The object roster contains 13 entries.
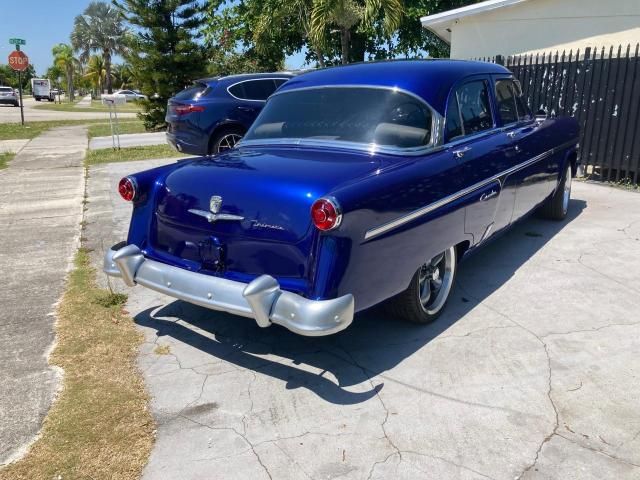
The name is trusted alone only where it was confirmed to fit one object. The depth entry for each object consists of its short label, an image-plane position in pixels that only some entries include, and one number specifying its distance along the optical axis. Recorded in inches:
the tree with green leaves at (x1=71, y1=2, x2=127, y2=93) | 2780.5
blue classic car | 121.0
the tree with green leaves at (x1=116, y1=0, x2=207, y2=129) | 829.8
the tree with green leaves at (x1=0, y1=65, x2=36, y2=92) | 3574.3
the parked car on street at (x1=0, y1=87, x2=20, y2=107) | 1886.1
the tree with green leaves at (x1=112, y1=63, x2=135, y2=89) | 2965.1
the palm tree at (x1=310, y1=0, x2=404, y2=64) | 623.8
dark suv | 402.6
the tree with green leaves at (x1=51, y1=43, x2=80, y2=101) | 3467.0
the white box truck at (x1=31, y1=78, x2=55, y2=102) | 2556.6
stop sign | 878.1
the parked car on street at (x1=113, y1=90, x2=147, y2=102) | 839.3
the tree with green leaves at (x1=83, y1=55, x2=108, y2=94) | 3150.6
